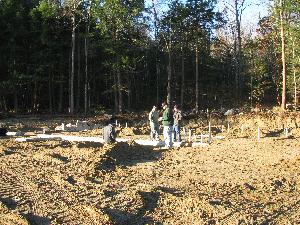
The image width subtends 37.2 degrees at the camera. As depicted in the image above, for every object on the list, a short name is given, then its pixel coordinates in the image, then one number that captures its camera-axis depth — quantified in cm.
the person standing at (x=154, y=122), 1816
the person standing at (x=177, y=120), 1753
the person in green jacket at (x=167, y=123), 1638
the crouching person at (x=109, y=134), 1690
